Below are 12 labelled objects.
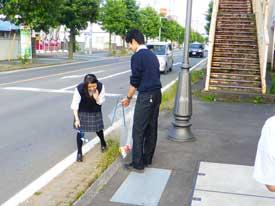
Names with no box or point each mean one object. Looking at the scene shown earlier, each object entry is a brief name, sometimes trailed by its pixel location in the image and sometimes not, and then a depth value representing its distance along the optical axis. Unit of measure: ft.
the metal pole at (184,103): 17.18
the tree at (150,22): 165.32
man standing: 12.80
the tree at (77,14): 82.66
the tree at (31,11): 61.35
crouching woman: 14.17
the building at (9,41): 79.40
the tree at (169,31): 209.38
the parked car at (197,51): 112.78
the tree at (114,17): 121.13
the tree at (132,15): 128.89
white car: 54.01
